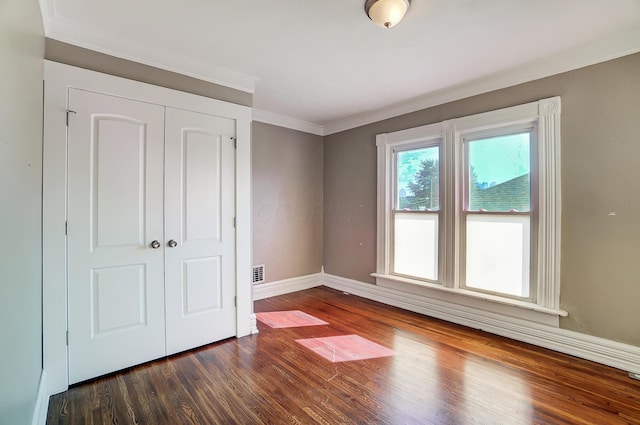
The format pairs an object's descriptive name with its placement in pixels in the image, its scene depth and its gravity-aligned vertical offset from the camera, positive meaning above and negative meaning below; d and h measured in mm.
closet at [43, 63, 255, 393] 2055 -96
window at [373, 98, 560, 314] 2664 +74
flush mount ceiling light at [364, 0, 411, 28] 1768 +1228
